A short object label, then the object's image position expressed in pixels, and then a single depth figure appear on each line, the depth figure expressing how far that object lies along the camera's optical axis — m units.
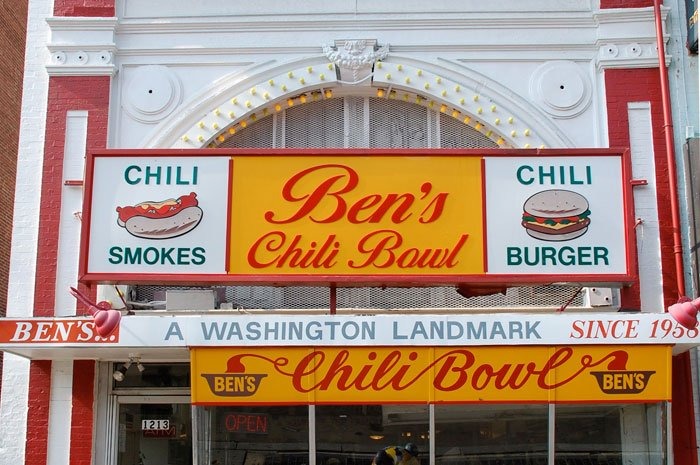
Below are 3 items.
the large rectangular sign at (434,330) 10.07
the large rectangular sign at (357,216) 10.68
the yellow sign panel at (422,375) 10.09
